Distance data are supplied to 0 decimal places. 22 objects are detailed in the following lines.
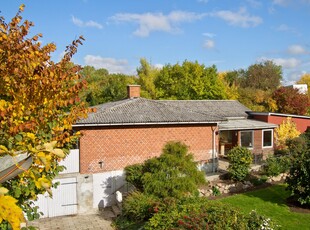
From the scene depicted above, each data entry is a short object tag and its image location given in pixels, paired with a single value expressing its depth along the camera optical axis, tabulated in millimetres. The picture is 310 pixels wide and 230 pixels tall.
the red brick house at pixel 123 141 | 19219
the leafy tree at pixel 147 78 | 48688
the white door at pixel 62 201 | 18812
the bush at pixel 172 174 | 14539
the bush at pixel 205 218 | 10211
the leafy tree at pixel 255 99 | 45500
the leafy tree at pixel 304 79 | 84069
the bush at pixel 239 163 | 18719
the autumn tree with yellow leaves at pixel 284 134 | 26984
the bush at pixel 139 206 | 14172
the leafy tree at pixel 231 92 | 48831
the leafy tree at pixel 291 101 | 39938
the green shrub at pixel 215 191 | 17953
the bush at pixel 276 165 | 19625
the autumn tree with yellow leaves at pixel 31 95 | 4629
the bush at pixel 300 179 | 14656
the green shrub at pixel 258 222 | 10970
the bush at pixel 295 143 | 23570
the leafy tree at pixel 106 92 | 44250
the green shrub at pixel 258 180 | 19250
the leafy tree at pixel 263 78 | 70175
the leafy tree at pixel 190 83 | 46656
